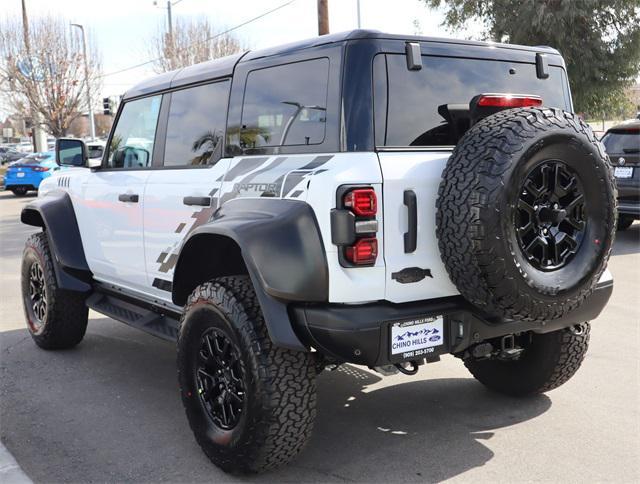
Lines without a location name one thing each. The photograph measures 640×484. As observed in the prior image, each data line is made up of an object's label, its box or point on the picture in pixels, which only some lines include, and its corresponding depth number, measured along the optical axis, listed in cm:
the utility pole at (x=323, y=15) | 1535
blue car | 2033
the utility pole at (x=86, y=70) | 3097
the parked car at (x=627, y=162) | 948
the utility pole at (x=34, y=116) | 2947
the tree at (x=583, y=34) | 1407
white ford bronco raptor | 285
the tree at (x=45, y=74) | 2977
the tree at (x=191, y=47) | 2988
